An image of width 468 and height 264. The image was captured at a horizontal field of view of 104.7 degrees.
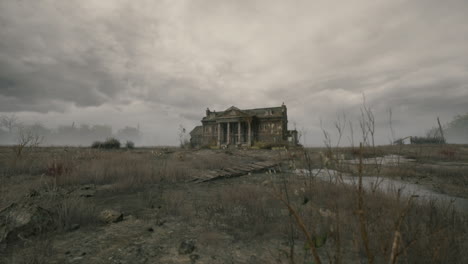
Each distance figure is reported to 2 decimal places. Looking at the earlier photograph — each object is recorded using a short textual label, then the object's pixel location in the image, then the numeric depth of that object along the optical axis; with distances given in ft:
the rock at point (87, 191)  15.90
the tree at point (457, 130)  367.45
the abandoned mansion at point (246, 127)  103.30
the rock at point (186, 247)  8.00
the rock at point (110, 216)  10.80
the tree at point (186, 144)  111.63
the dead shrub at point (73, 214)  9.80
